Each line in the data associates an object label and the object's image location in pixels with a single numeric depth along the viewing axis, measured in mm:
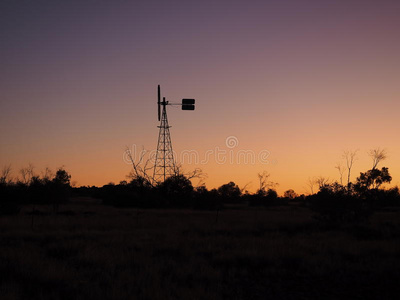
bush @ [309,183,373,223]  28266
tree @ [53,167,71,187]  57506
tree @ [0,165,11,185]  41406
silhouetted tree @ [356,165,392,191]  48900
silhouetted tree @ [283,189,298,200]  115200
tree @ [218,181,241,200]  99206
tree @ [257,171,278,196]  65025
